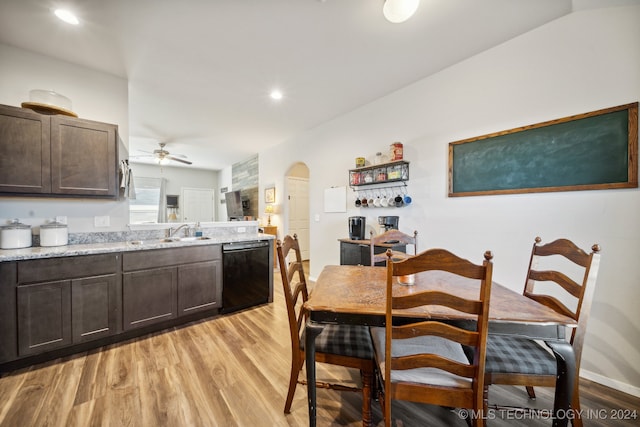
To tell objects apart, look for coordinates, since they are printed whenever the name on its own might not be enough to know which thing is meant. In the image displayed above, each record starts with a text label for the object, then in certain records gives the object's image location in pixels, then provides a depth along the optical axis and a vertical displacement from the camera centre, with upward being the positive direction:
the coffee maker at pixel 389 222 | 2.87 -0.12
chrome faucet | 2.92 -0.23
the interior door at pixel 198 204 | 7.77 +0.29
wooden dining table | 1.00 -0.46
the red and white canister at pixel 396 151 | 2.82 +0.75
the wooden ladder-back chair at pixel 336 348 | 1.26 -0.76
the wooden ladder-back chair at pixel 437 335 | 0.93 -0.55
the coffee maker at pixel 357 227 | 3.22 -0.20
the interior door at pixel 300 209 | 5.40 +0.08
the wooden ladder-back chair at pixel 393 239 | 1.95 -0.23
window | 7.08 +0.37
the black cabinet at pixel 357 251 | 2.82 -0.49
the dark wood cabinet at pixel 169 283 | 2.24 -0.75
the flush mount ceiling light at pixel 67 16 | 1.78 +1.54
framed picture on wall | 5.45 +0.43
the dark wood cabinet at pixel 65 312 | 1.83 -0.84
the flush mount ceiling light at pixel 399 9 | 1.52 +1.35
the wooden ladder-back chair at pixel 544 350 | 1.12 -0.73
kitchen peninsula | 1.81 -0.73
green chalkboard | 1.61 +0.46
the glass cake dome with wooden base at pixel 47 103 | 2.08 +1.02
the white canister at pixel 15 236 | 1.98 -0.20
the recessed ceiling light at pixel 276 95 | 2.99 +1.56
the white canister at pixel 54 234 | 2.13 -0.20
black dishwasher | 2.82 -0.79
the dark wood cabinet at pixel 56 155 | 1.98 +0.54
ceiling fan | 4.96 +1.25
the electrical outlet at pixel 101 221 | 2.51 -0.09
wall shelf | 2.83 +0.49
